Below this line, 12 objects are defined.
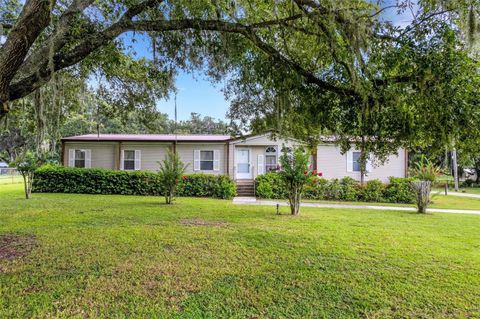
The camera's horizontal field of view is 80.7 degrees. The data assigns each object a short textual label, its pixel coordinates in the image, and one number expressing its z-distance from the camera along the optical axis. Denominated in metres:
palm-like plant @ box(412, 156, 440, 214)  10.25
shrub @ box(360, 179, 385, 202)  14.27
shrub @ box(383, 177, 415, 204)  14.19
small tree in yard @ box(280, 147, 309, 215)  8.49
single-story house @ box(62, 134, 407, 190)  16.72
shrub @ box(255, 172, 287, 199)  14.43
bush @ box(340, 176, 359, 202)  14.36
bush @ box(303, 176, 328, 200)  14.49
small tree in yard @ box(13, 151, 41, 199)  11.22
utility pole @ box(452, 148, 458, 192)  21.95
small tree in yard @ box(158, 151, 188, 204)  10.45
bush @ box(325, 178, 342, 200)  14.48
